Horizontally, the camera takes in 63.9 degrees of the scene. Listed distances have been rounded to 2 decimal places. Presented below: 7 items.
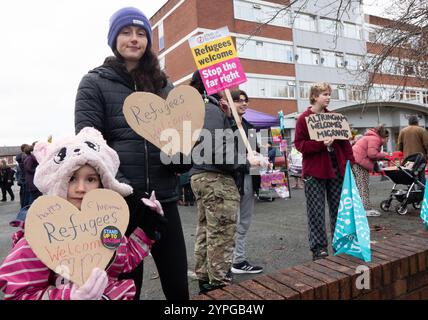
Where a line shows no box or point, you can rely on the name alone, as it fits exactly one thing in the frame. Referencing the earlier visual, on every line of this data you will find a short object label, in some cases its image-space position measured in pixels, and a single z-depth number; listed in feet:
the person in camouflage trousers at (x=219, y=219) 8.36
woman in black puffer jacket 5.15
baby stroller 18.99
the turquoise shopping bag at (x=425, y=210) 10.24
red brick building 77.25
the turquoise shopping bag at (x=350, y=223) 6.64
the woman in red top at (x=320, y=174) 10.09
